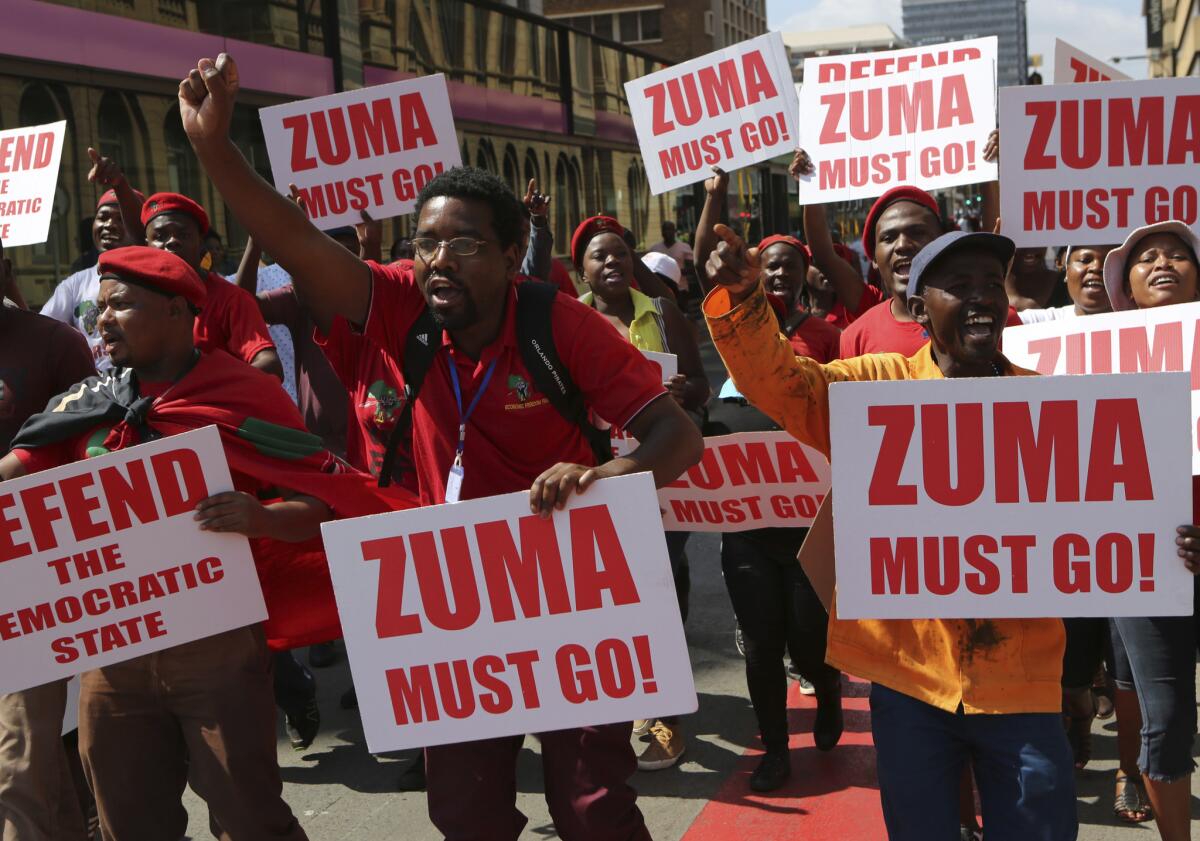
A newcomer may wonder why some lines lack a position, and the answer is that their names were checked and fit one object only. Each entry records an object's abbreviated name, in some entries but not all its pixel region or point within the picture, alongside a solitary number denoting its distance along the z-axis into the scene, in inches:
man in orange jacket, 118.0
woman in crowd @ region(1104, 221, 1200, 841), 147.3
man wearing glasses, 120.1
